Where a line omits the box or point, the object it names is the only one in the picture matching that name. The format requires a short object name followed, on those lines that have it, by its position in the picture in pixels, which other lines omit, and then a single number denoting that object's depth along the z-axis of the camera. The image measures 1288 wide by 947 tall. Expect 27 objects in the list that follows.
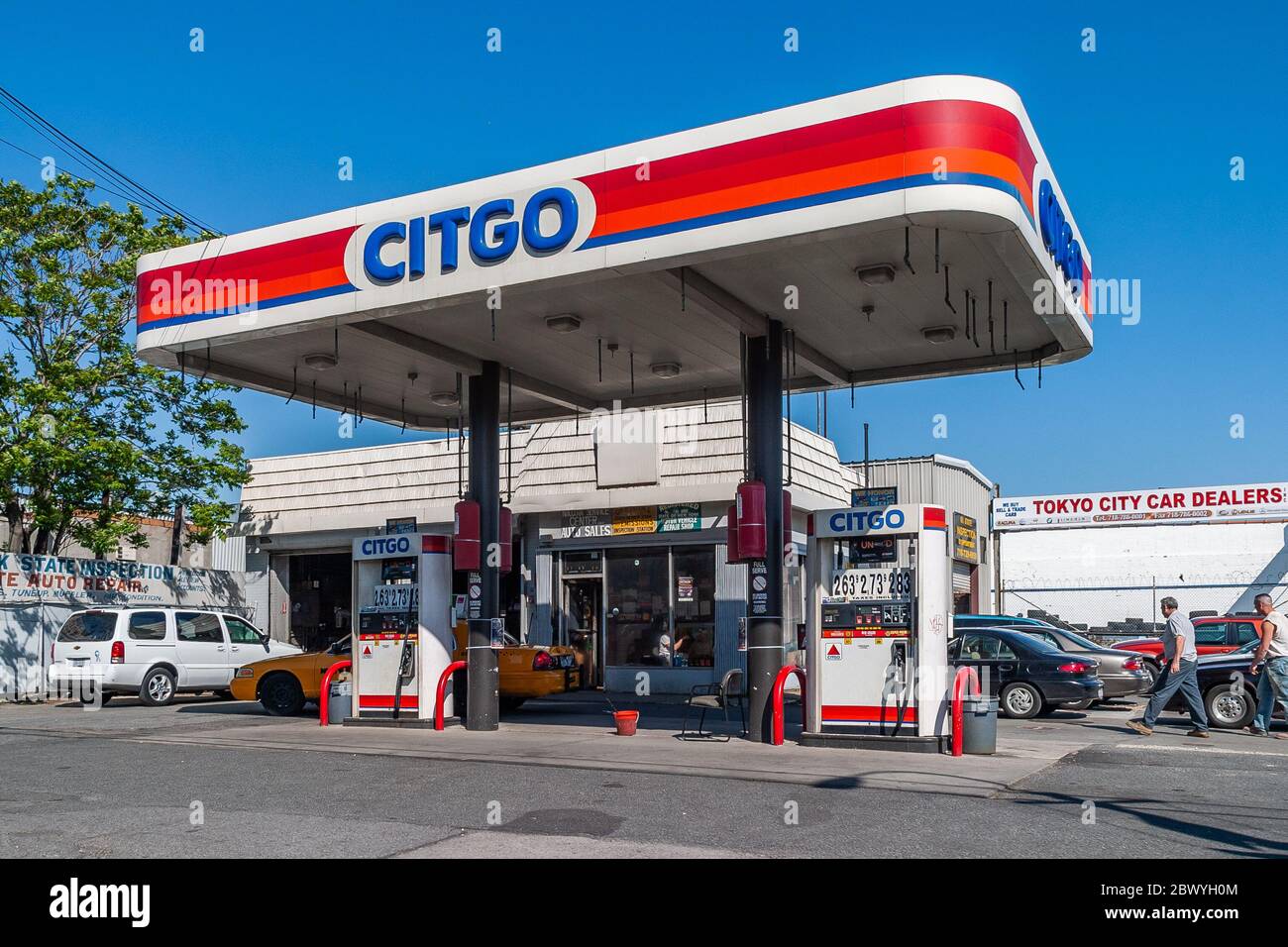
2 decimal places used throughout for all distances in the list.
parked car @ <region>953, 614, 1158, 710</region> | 18.69
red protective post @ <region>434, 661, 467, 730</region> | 16.03
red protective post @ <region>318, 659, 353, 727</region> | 16.92
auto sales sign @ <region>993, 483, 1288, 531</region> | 43.09
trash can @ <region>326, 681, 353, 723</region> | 17.09
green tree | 24.11
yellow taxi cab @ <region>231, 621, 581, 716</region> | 18.38
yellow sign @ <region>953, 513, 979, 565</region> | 33.03
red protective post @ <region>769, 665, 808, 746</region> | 13.71
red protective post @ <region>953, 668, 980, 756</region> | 12.65
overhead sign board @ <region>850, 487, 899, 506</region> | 13.63
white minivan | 20.97
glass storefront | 23.61
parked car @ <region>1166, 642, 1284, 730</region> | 15.78
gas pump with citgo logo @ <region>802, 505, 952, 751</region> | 13.11
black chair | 18.66
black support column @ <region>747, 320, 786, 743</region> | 14.05
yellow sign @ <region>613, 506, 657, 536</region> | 24.10
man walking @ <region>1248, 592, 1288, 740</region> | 14.84
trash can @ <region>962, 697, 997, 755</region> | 12.64
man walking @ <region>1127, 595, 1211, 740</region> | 15.15
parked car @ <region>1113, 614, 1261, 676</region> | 22.97
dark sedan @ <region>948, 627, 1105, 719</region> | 17.44
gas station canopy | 11.07
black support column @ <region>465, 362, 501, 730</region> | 16.00
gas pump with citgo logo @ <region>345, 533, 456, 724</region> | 16.52
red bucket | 14.94
